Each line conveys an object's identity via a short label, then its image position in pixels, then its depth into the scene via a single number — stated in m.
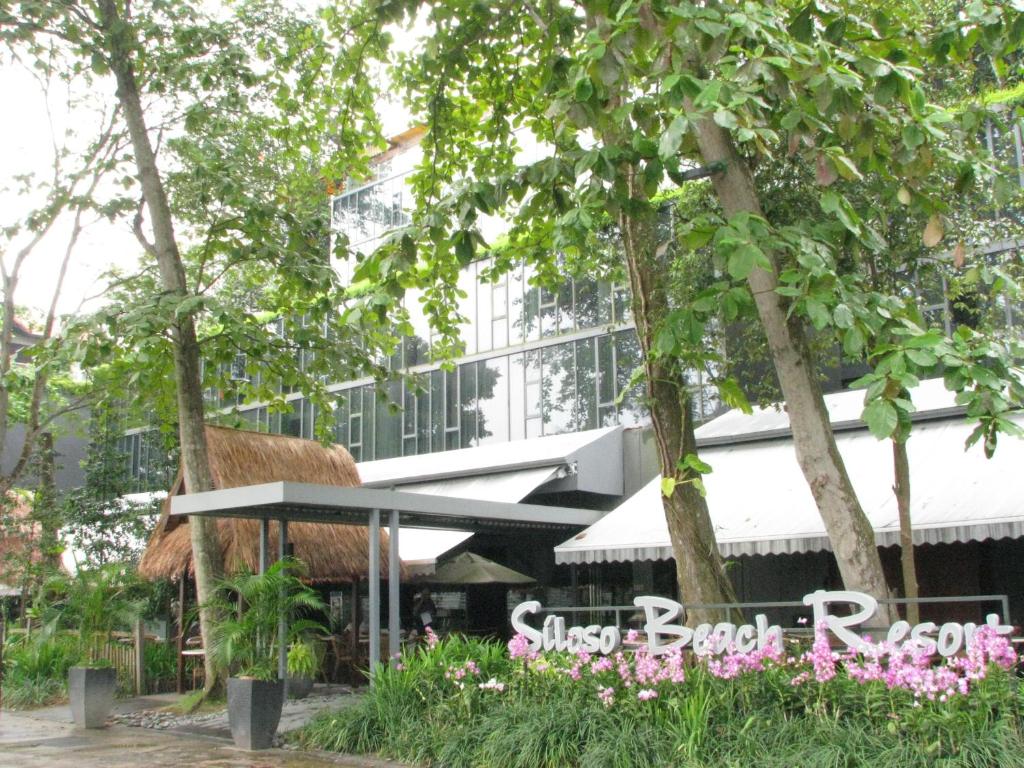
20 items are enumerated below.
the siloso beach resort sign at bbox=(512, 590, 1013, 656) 7.02
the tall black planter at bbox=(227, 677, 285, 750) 9.88
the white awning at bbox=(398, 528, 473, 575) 14.40
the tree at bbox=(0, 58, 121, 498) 14.28
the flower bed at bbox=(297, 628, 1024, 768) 6.55
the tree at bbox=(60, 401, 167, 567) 19.64
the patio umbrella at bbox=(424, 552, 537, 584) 14.95
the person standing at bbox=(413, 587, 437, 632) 16.17
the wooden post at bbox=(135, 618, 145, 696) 15.06
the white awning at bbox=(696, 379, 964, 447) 12.55
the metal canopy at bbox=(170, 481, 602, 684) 10.19
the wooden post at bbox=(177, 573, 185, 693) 14.73
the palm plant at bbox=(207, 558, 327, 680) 10.06
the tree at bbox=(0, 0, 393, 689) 12.25
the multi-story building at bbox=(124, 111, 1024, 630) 15.91
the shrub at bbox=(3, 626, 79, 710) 14.31
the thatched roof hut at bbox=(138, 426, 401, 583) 13.97
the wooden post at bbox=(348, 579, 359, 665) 15.80
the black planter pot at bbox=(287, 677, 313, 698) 13.89
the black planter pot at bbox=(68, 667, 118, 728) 11.79
